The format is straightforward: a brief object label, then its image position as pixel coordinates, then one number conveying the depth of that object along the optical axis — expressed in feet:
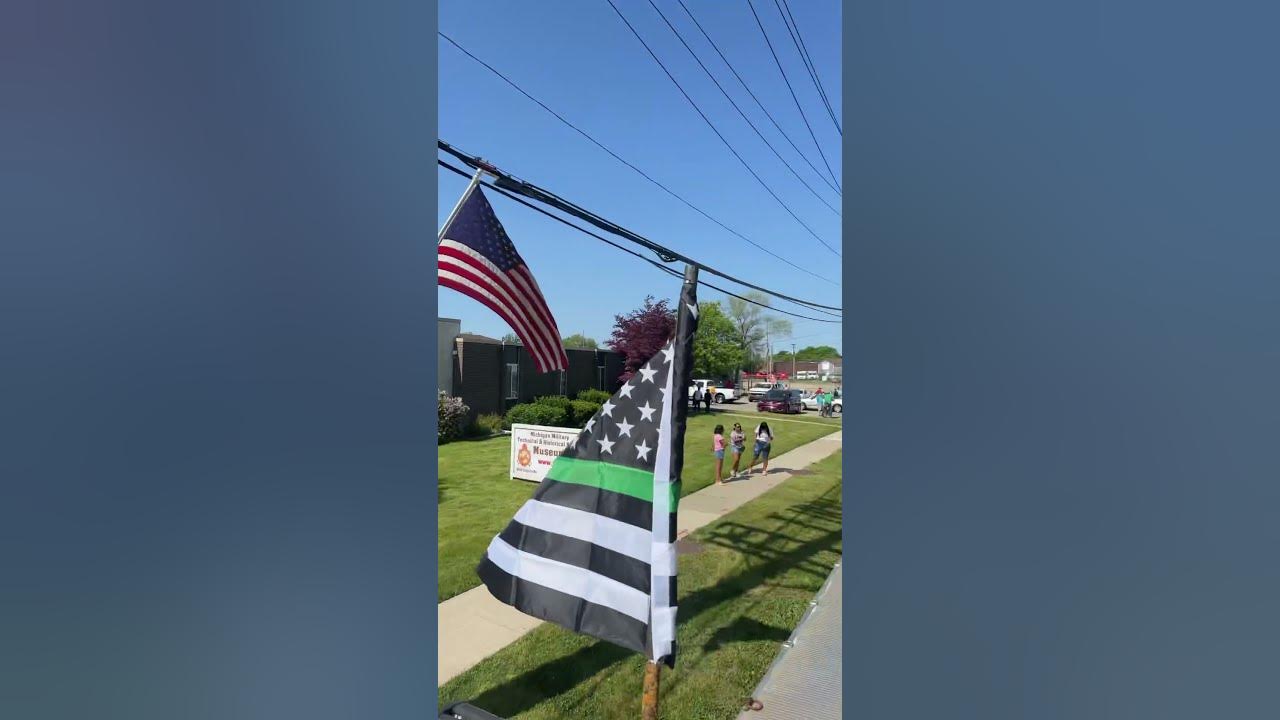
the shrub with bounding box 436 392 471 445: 50.55
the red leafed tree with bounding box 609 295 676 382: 79.66
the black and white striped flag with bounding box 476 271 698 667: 9.62
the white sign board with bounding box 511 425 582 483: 33.42
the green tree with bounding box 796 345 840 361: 315.37
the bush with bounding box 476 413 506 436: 56.65
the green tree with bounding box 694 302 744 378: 101.50
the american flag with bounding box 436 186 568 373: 12.09
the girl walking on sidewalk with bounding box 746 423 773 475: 38.42
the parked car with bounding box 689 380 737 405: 104.58
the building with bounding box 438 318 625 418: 57.38
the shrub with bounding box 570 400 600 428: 61.05
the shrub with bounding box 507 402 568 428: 55.83
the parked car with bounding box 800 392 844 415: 98.12
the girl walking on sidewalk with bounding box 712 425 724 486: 36.26
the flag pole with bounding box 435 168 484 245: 11.13
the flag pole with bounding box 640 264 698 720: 10.28
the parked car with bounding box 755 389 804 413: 94.35
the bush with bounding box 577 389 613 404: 66.74
